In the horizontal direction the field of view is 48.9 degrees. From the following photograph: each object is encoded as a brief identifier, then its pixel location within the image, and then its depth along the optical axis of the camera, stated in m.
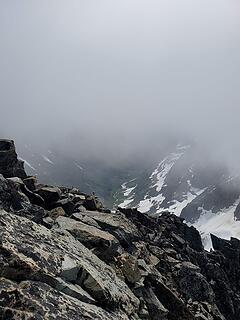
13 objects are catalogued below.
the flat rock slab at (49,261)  10.42
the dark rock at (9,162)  24.56
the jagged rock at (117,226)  21.03
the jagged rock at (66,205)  22.11
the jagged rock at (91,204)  24.72
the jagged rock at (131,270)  17.07
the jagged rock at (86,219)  19.99
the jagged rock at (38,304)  9.13
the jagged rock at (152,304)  16.72
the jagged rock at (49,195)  22.93
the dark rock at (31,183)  23.38
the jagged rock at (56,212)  19.97
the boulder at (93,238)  17.08
